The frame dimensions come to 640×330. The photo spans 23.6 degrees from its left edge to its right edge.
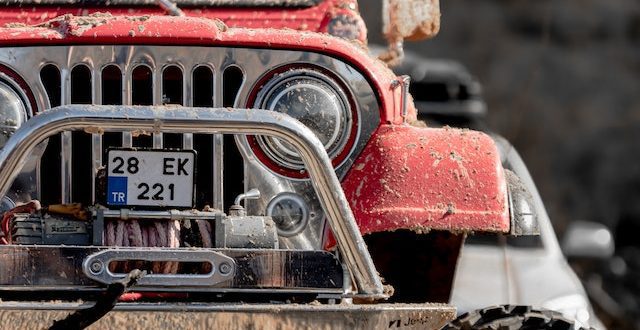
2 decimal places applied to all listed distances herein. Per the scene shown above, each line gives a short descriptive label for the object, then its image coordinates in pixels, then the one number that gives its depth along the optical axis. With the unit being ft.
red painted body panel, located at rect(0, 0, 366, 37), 19.34
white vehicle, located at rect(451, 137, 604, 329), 28.10
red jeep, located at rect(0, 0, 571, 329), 14.60
